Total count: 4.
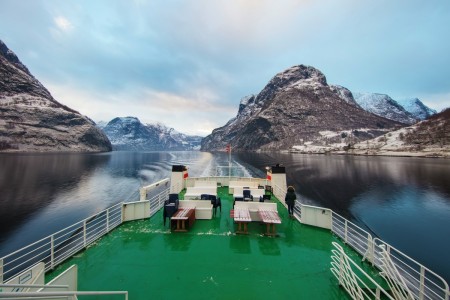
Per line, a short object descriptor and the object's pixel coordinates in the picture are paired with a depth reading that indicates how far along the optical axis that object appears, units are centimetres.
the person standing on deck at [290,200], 1377
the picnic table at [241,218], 1070
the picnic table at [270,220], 1069
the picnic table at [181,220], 1116
